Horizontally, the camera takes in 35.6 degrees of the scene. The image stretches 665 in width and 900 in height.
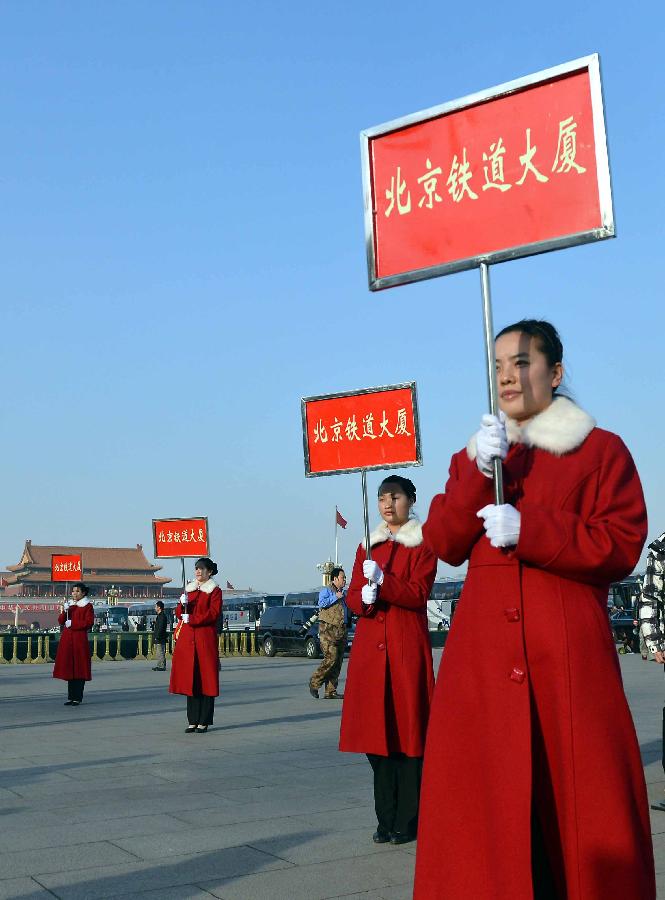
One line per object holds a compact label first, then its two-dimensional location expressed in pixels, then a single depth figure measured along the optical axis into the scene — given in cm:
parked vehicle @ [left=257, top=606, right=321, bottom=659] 2576
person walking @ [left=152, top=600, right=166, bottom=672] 2117
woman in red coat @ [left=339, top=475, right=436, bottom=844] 505
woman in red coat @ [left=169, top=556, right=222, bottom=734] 1012
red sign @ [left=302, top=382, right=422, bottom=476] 878
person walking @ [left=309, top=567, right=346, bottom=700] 1347
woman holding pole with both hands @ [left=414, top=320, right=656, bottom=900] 245
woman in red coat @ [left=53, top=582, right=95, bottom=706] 1352
